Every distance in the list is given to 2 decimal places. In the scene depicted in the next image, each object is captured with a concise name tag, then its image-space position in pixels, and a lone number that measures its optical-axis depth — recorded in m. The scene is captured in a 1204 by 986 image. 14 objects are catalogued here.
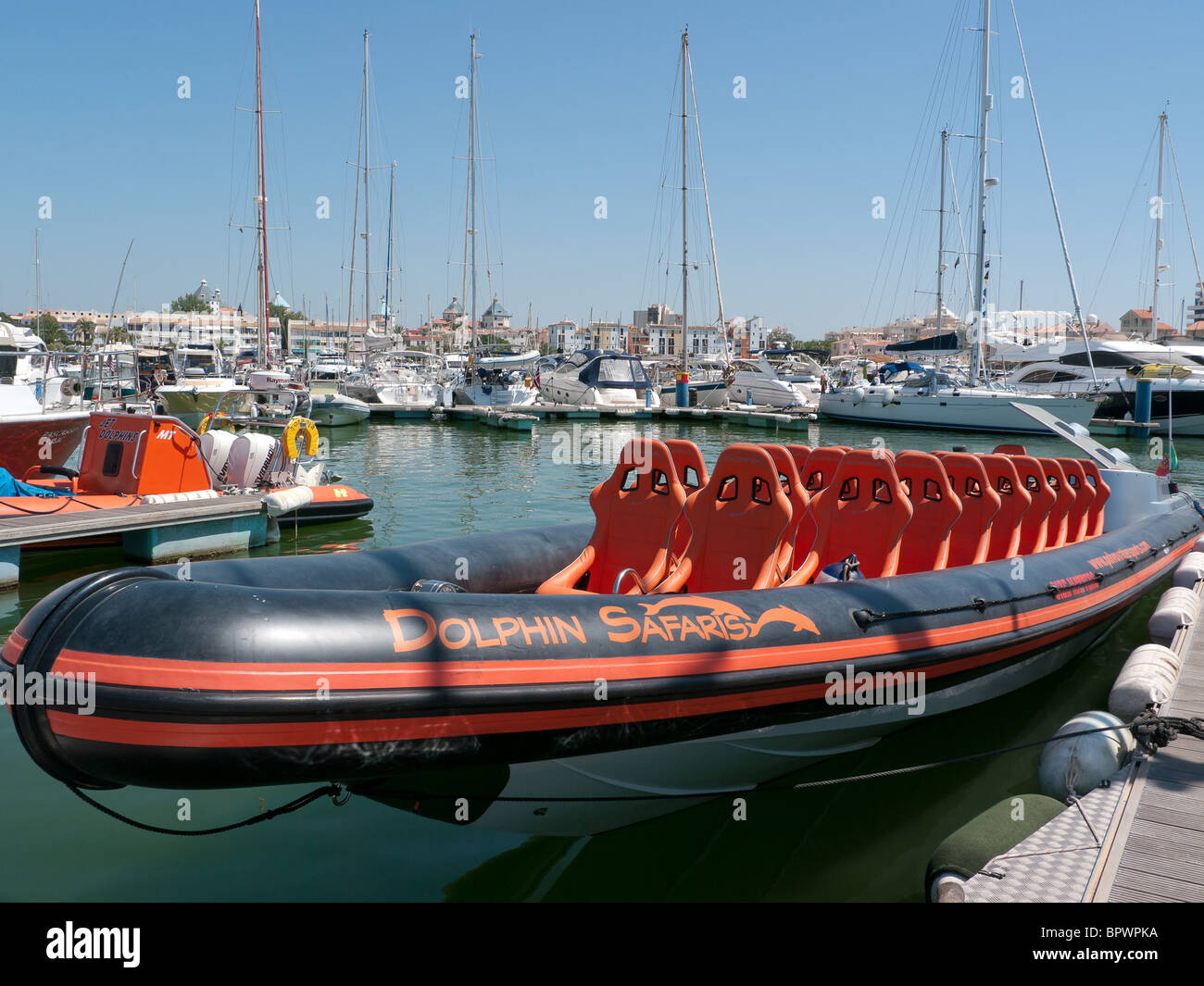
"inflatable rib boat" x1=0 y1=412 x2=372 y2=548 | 10.06
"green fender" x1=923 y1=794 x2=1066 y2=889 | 3.50
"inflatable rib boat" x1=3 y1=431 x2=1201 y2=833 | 3.26
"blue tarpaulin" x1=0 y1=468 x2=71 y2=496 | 10.04
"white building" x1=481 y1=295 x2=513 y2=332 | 72.44
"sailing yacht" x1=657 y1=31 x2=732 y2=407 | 33.44
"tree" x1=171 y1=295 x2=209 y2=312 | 103.25
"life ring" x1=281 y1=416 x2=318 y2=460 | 12.02
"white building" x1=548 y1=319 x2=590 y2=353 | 109.24
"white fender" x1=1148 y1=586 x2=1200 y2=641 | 6.45
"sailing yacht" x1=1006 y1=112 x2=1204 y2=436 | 28.25
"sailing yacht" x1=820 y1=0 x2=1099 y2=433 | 26.20
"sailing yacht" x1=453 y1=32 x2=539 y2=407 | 31.96
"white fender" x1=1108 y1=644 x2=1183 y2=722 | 4.98
